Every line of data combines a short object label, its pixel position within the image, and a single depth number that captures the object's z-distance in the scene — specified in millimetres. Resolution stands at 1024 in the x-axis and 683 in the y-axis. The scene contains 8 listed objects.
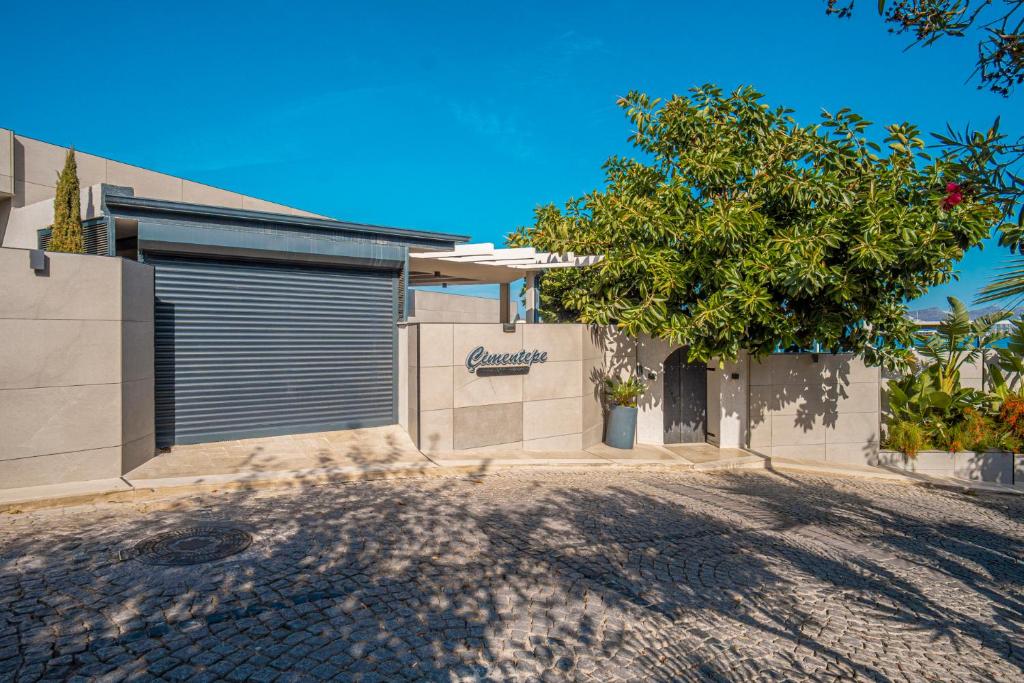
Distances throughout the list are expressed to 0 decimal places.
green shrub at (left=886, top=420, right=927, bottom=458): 12992
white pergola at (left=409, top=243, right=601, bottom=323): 12312
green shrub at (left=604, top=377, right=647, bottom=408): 12641
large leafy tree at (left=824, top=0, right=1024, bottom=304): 2920
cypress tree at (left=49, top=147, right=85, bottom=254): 10906
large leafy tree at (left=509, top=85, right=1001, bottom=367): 10125
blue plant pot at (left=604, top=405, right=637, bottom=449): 12508
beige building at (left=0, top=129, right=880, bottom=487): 7871
